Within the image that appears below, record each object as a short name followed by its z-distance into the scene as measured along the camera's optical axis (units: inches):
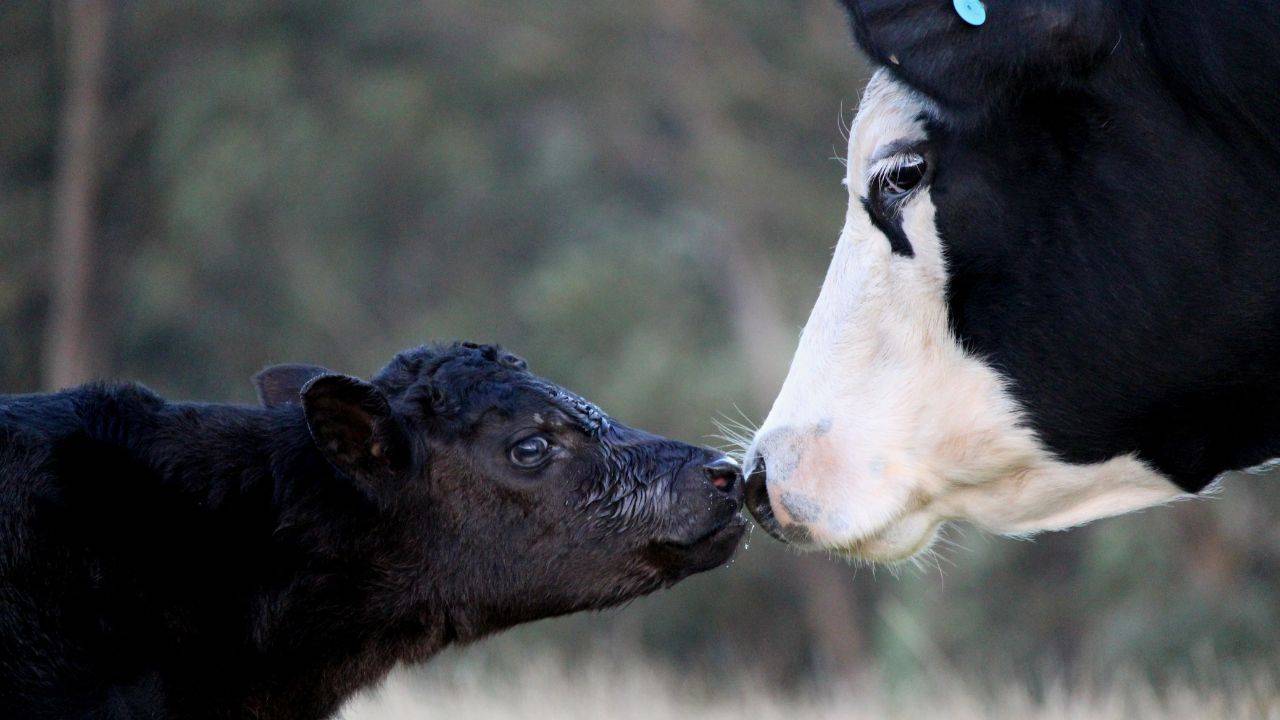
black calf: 300.0
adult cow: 277.6
